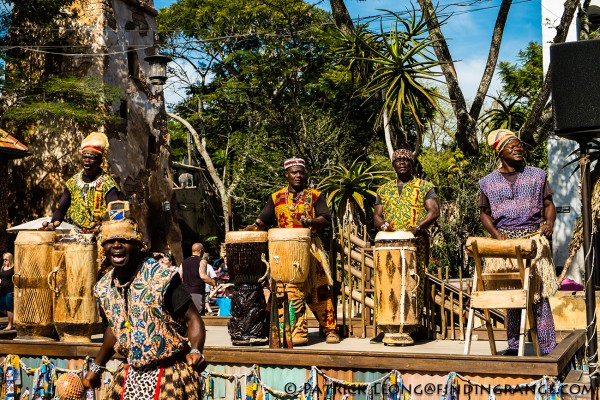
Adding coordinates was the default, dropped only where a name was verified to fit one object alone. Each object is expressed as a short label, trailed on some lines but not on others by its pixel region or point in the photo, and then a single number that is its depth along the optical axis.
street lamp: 16.08
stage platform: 6.34
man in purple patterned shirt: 7.02
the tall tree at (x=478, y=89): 14.26
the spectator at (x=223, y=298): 14.56
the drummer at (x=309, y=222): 8.19
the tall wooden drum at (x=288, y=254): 7.84
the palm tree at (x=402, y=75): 12.48
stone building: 25.00
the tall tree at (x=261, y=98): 27.08
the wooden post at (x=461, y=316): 8.59
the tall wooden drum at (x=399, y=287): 7.82
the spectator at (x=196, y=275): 13.36
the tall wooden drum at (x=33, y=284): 7.93
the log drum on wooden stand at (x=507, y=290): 6.54
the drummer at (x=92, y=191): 7.80
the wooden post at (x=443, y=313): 8.65
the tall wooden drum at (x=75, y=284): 7.71
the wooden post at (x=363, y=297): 8.78
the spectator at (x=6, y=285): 13.68
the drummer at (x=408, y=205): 8.20
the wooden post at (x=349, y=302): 9.05
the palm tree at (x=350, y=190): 13.11
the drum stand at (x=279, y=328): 7.51
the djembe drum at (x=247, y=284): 7.96
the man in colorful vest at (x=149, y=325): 4.62
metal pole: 6.78
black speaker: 6.59
